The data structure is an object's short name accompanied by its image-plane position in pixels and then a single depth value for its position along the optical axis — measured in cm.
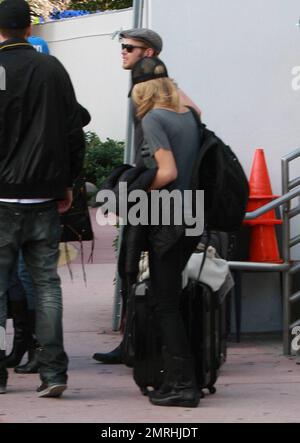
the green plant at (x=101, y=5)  3232
